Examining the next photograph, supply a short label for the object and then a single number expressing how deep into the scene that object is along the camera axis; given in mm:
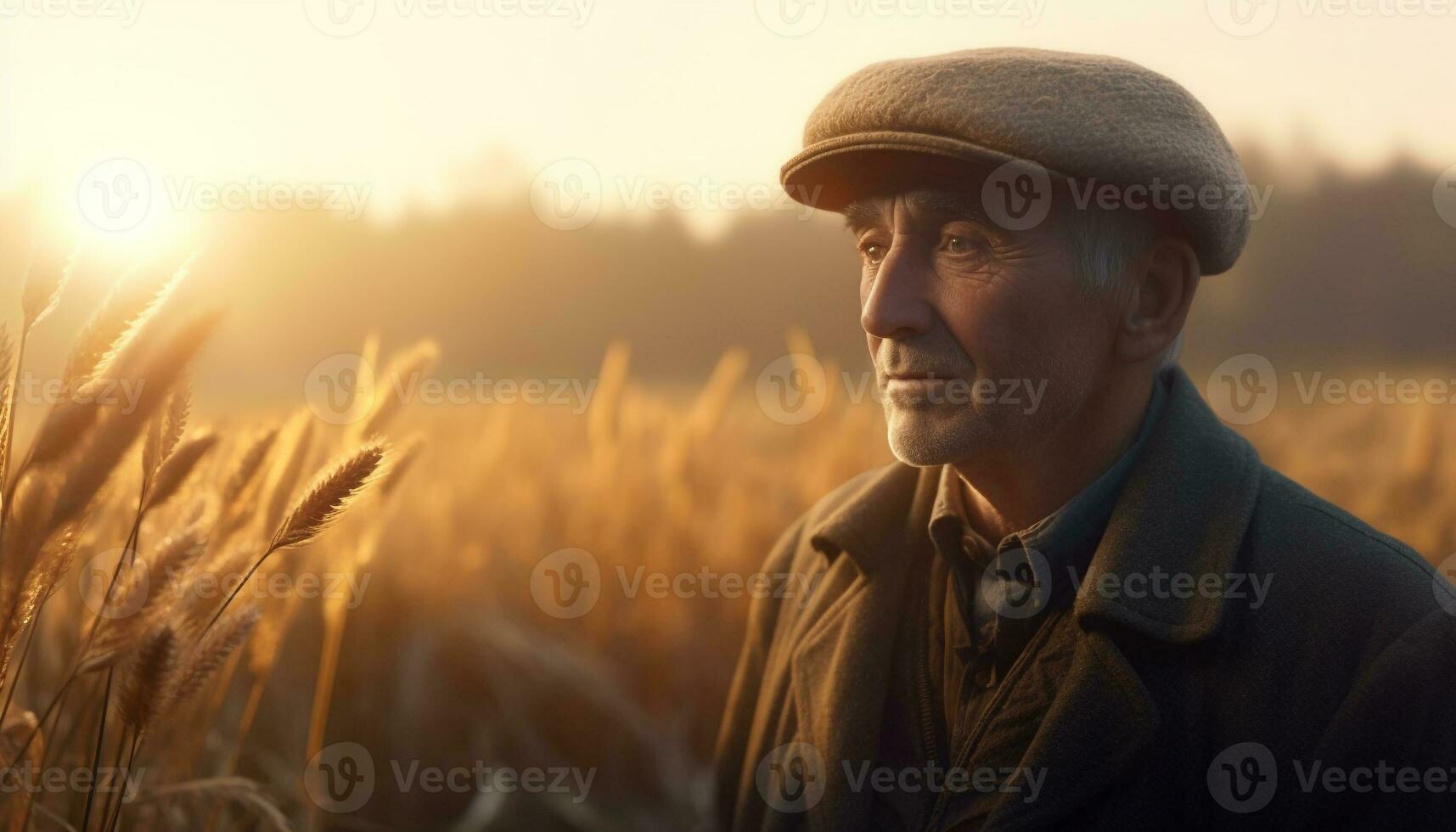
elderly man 1398
